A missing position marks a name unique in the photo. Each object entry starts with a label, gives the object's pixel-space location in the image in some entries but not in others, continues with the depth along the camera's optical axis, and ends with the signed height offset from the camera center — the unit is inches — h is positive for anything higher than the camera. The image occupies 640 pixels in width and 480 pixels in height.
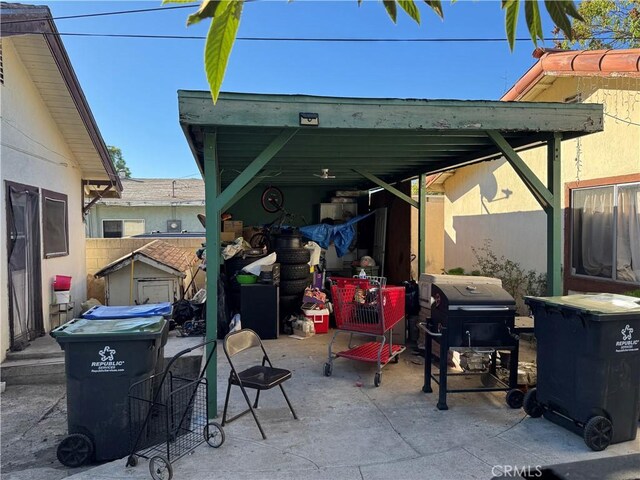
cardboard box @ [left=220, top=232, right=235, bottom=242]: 352.2 -2.4
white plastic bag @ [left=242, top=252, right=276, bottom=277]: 276.1 -20.0
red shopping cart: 194.5 -38.0
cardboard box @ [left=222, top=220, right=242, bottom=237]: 362.6 +5.2
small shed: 346.0 -36.5
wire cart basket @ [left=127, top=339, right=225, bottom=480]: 119.5 -63.1
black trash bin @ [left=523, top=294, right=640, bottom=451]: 125.8 -42.0
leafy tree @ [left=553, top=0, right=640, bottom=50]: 318.3 +160.3
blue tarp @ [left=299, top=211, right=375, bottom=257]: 369.4 -1.7
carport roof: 144.1 +42.5
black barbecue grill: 156.9 -36.4
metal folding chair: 138.6 -48.2
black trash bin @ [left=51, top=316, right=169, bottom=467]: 135.5 -48.2
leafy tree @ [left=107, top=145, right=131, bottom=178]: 1578.5 +281.0
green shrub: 306.0 -34.8
